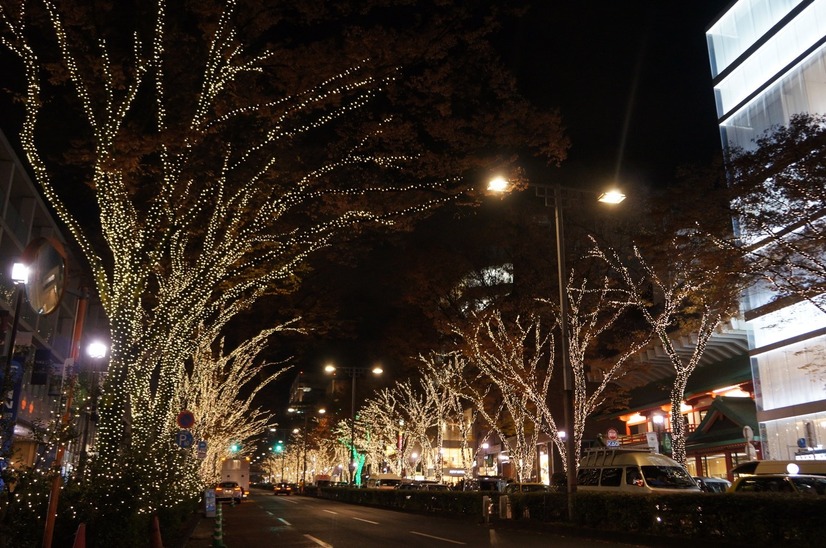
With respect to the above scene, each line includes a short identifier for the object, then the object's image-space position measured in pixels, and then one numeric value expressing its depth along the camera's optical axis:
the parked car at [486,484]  30.44
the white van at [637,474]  17.33
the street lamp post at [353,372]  39.66
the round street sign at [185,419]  17.88
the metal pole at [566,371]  16.55
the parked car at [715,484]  23.15
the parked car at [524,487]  26.15
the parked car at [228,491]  40.97
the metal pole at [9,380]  7.91
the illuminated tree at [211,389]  25.27
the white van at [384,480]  44.44
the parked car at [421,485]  32.97
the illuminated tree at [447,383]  36.16
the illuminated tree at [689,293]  17.52
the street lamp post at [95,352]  14.79
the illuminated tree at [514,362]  26.84
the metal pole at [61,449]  7.51
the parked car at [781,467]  18.34
